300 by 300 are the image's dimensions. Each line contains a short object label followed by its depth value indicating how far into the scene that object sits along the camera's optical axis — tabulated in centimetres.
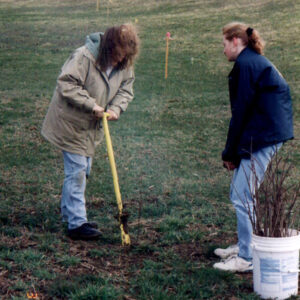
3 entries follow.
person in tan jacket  529
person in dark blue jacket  443
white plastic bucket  421
